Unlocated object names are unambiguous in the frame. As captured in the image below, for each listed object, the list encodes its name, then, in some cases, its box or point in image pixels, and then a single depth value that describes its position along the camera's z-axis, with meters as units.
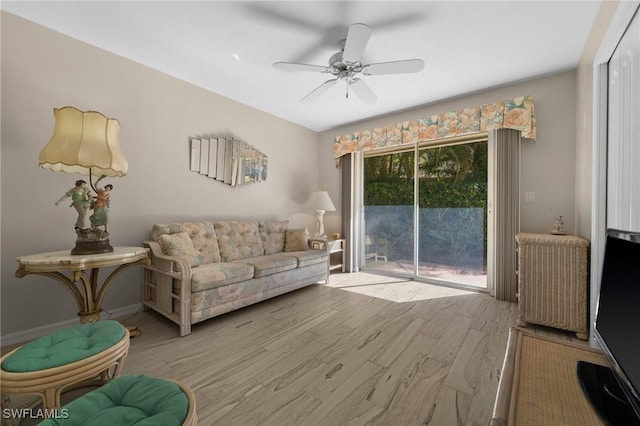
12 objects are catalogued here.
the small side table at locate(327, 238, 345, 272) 4.22
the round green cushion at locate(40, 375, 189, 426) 0.80
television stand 0.67
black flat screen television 0.67
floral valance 2.88
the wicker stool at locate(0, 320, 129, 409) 1.06
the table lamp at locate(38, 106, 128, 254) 1.71
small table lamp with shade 4.04
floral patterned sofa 2.20
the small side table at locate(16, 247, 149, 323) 1.66
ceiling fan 1.80
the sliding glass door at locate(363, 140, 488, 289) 3.41
